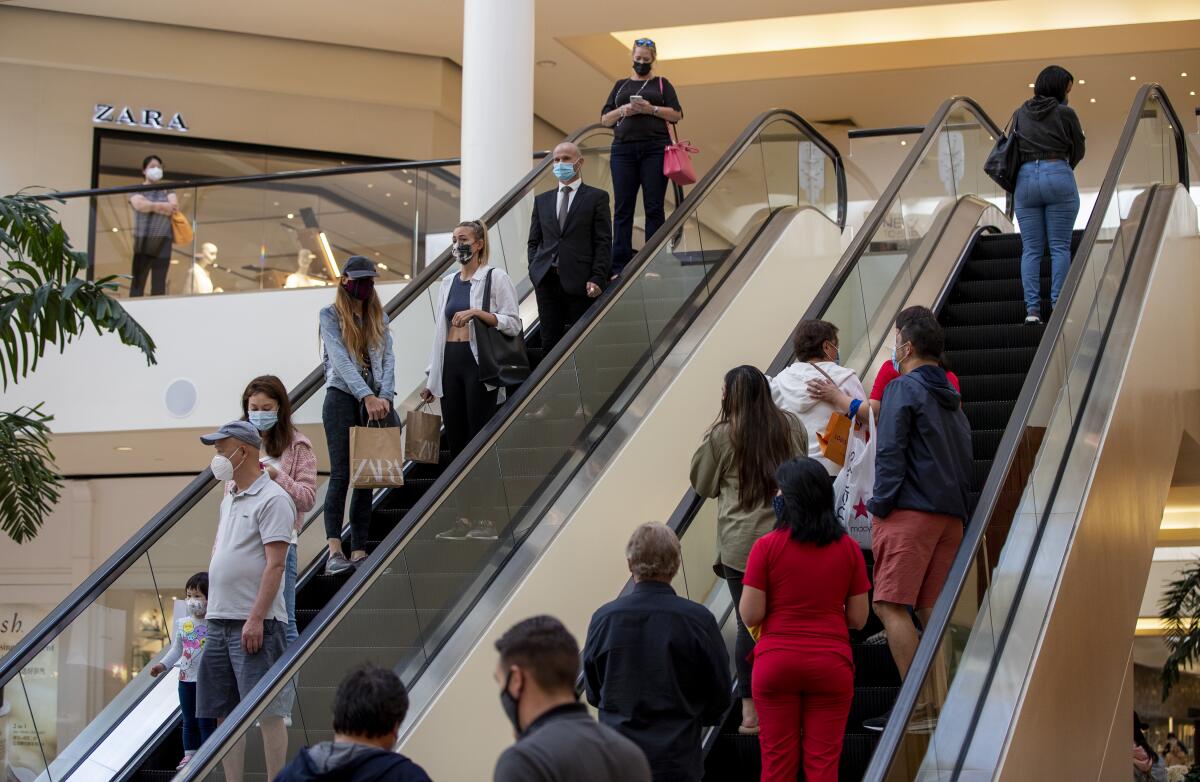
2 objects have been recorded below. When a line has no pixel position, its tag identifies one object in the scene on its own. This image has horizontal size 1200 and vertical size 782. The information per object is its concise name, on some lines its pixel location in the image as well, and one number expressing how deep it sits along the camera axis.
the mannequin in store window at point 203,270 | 12.60
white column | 11.05
